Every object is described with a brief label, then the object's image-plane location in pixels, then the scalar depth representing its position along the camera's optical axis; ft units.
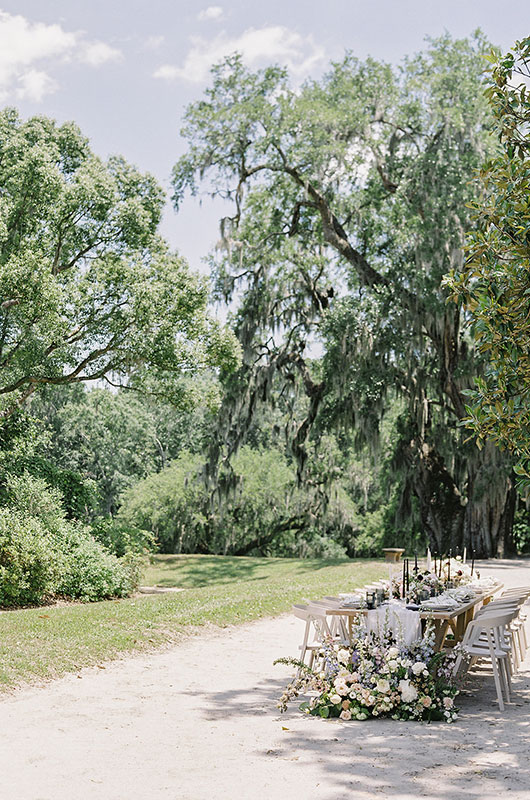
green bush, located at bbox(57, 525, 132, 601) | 44.78
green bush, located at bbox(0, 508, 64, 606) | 40.50
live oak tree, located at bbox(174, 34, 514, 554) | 61.36
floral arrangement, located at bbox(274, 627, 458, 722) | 18.43
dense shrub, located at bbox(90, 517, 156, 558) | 53.26
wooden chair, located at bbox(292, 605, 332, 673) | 21.86
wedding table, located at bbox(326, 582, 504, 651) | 20.53
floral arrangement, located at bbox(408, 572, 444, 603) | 23.30
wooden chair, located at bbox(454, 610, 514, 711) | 19.44
